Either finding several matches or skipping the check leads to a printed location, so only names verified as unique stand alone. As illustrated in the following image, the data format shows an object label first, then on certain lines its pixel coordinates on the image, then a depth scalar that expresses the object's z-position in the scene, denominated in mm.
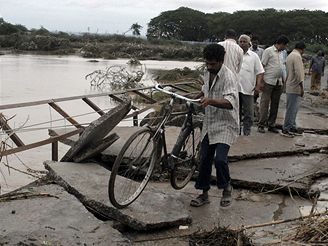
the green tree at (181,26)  103875
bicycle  4395
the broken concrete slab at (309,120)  9836
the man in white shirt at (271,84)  8266
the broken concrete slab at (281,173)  5605
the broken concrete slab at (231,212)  4129
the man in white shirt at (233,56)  6727
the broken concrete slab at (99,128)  5262
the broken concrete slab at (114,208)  4207
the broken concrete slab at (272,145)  6936
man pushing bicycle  4617
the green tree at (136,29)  95150
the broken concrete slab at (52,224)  3628
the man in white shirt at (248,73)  7630
